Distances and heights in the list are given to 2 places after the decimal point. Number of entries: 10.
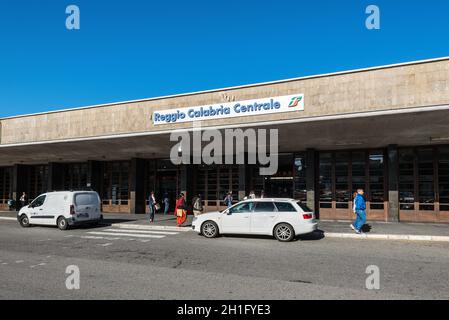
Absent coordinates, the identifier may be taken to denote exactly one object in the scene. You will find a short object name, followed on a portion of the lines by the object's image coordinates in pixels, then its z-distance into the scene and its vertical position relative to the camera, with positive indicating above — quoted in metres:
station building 12.02 +2.01
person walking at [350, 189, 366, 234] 12.76 -1.20
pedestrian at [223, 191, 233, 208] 18.48 -1.10
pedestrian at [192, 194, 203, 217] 15.77 -1.27
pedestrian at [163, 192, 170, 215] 22.33 -1.62
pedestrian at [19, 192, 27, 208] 27.08 -1.60
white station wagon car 11.41 -1.41
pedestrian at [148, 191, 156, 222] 17.30 -1.31
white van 15.03 -1.42
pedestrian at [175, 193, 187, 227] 15.30 -1.42
